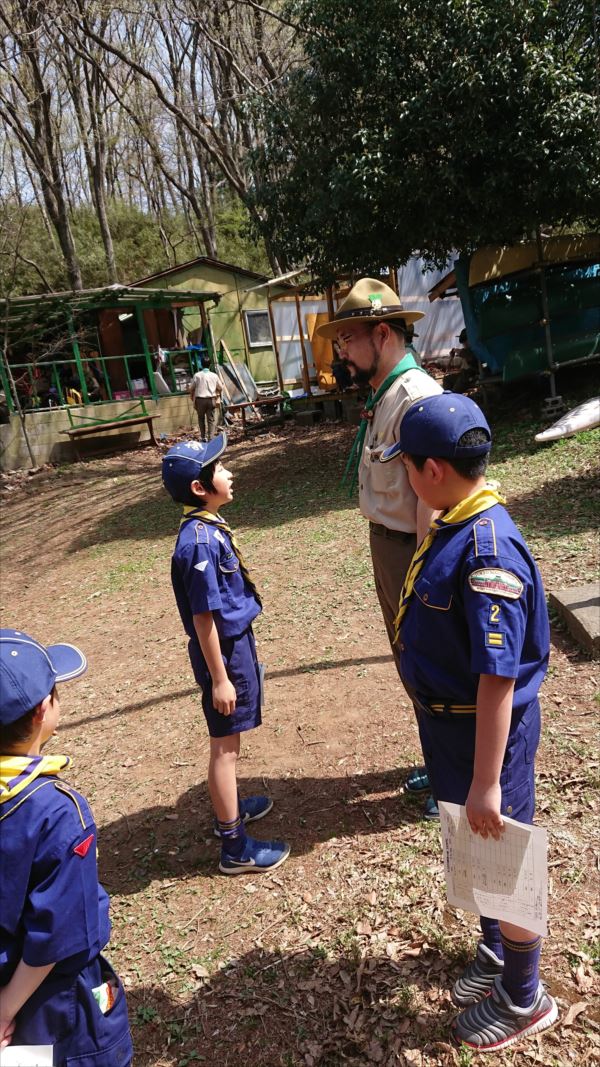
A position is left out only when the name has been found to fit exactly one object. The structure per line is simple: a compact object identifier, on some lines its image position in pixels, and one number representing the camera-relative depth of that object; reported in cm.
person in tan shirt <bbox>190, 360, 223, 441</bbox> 1350
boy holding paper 156
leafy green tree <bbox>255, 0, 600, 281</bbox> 805
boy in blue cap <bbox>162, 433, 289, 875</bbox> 253
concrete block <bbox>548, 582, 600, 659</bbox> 391
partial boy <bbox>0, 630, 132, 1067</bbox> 132
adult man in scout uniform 261
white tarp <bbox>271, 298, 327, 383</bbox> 1925
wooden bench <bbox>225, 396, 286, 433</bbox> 1596
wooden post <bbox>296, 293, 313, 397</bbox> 1450
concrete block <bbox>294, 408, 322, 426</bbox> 1541
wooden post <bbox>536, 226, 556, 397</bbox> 970
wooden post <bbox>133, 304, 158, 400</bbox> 1750
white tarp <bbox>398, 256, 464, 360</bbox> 1942
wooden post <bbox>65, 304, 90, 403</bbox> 1628
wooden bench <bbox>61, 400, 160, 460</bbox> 1555
